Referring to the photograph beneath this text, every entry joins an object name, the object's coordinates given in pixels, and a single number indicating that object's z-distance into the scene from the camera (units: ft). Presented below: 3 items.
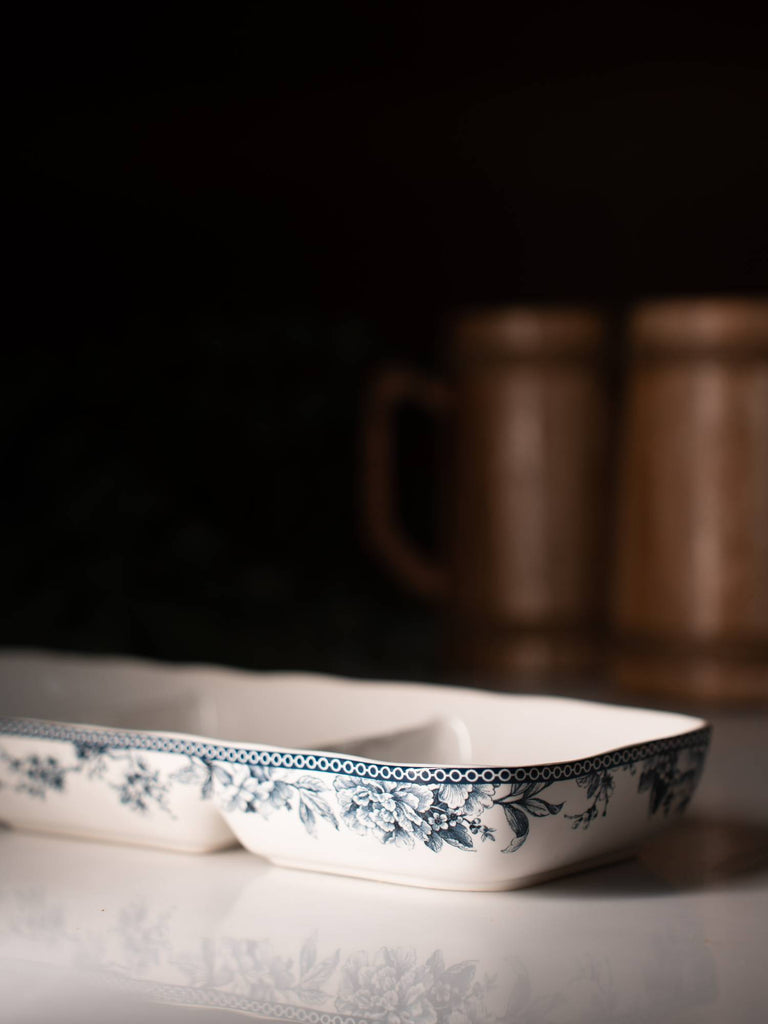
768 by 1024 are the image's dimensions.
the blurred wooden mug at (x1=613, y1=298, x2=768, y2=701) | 2.94
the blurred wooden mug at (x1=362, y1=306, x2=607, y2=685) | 3.14
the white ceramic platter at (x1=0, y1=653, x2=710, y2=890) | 1.87
